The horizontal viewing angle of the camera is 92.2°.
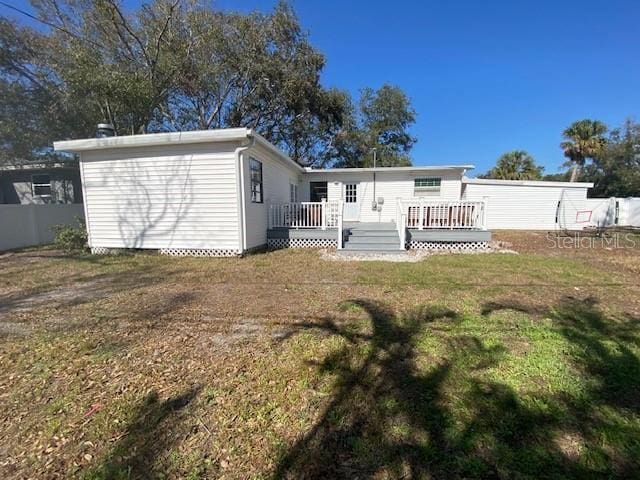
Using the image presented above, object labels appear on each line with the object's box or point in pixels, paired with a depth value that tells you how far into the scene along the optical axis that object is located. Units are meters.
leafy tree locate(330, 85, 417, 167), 21.67
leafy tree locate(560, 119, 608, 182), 23.06
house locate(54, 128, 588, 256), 7.22
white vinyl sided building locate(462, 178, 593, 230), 14.52
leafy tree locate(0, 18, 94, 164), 12.33
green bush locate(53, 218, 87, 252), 8.30
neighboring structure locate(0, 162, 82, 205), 15.13
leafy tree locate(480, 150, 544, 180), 24.67
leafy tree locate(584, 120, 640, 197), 22.53
